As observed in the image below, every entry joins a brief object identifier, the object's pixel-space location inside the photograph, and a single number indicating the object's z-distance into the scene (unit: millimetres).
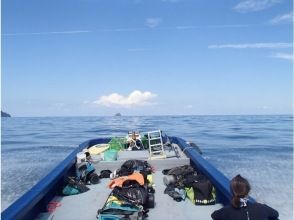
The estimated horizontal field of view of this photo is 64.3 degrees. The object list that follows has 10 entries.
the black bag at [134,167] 4249
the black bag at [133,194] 2993
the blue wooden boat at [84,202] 2665
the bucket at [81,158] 4726
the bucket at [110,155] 4952
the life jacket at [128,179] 3505
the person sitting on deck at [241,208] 1843
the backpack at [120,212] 2694
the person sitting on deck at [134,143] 6433
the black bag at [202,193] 3256
